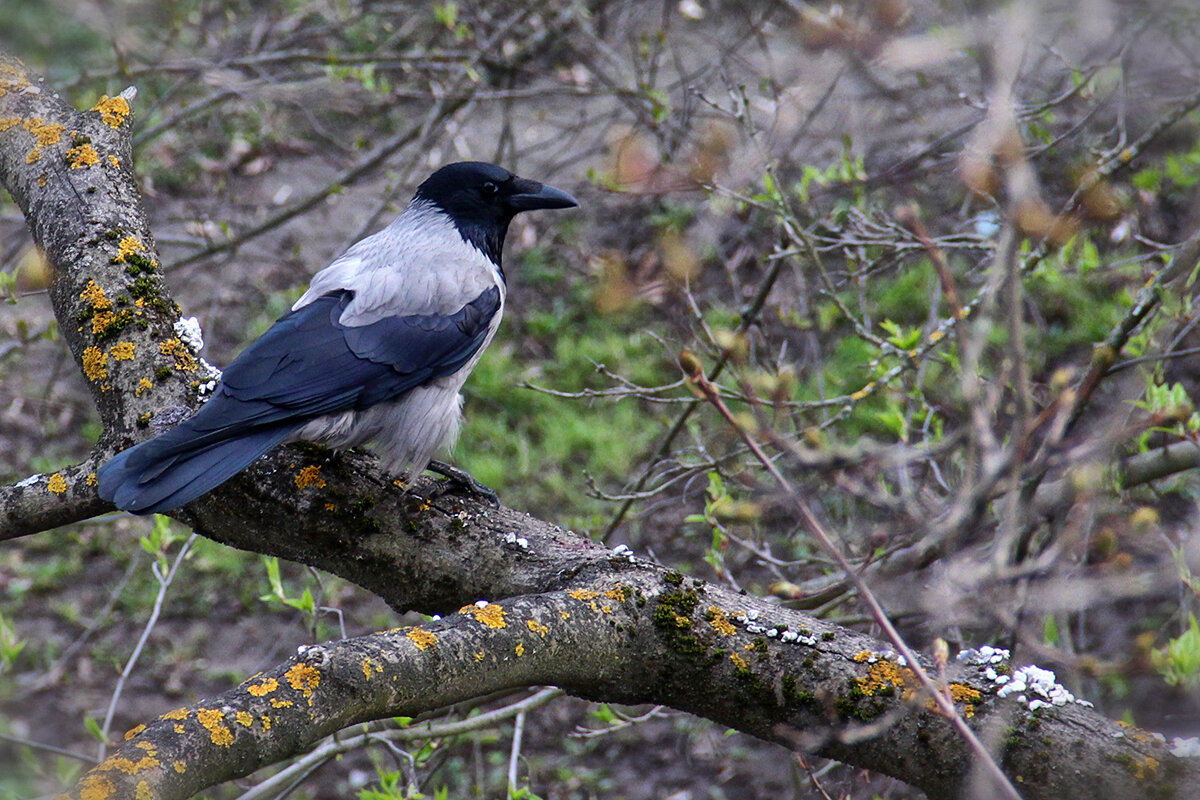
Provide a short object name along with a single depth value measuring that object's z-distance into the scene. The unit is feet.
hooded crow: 37.11
